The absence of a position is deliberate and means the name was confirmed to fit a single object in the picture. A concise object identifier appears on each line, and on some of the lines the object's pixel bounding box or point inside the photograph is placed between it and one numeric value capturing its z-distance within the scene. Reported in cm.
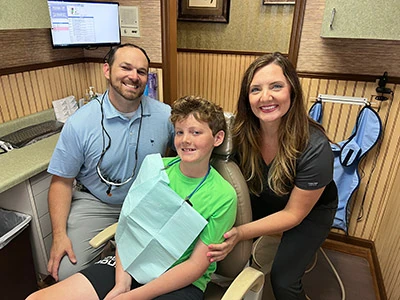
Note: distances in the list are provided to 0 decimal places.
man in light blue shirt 140
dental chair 113
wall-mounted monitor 189
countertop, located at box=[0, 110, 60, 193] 138
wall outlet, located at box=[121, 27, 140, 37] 224
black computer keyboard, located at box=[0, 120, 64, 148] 176
